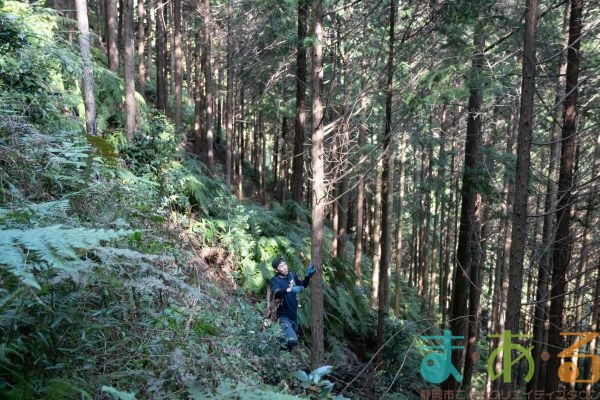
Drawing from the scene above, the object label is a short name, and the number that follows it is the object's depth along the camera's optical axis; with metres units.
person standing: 7.52
